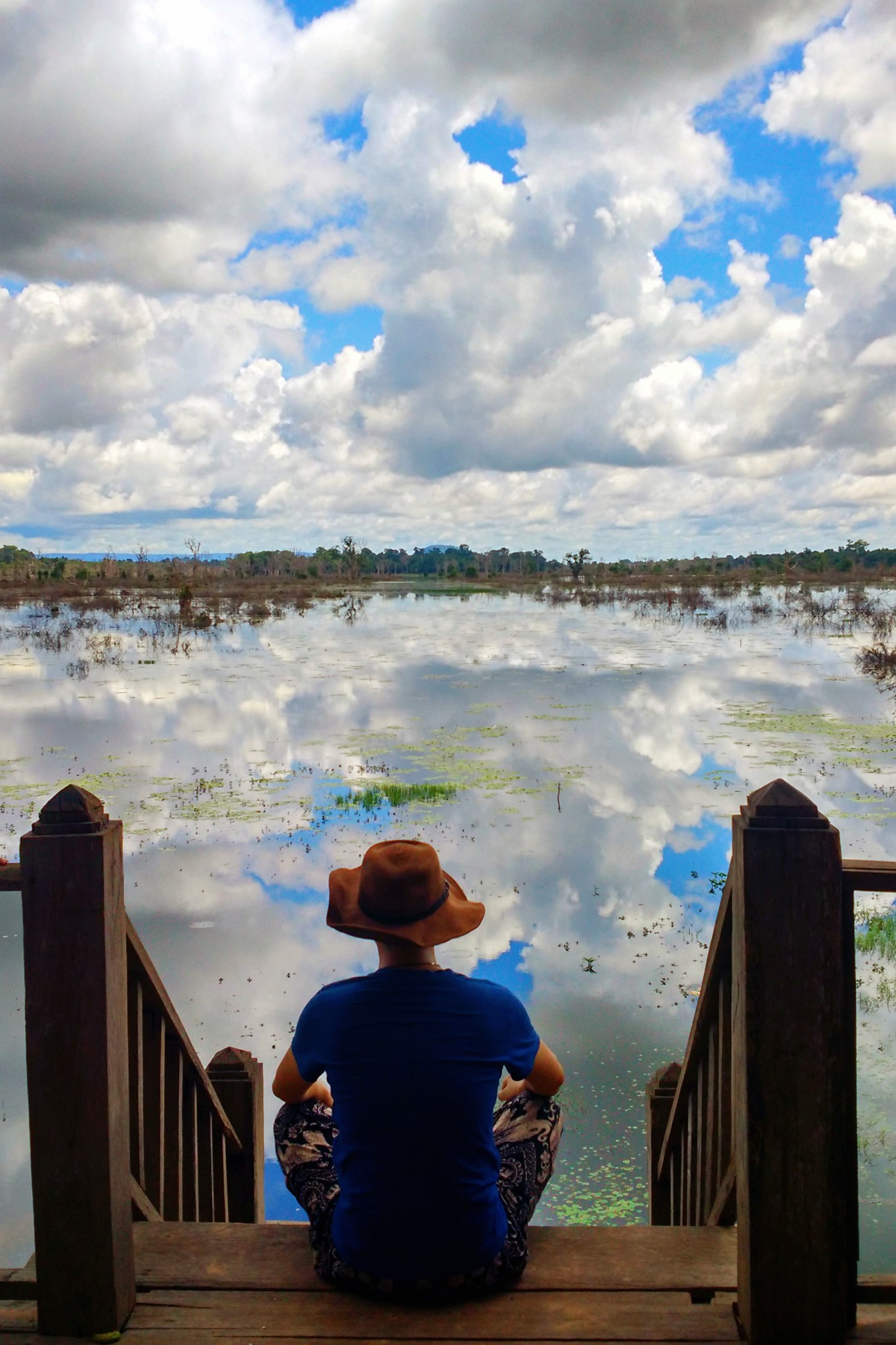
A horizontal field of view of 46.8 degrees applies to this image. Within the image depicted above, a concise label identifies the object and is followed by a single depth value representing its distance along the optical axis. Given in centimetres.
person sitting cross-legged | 224
